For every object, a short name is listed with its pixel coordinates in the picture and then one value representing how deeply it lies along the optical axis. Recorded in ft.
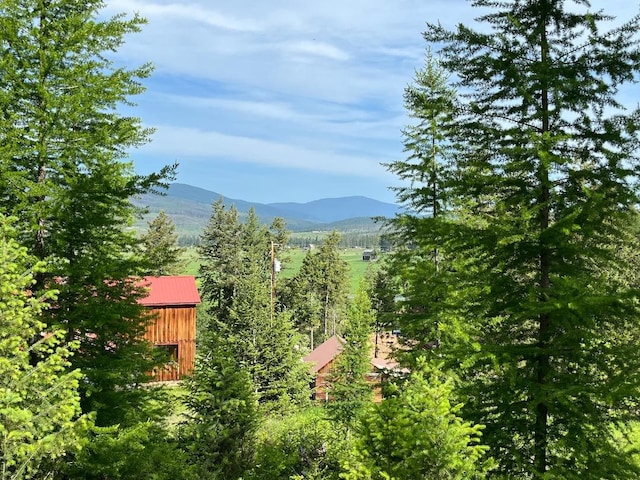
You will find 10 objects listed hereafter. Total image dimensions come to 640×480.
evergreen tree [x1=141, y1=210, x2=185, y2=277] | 164.33
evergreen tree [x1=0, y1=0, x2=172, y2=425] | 30.91
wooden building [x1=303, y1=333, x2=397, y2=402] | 131.54
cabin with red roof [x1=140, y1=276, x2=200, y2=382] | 103.86
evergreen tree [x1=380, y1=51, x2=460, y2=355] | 50.39
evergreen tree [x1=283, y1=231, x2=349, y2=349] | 186.91
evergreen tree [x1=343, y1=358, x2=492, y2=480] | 20.08
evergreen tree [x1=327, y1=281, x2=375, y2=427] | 81.61
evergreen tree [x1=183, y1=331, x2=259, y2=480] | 37.32
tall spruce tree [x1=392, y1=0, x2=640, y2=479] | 22.33
